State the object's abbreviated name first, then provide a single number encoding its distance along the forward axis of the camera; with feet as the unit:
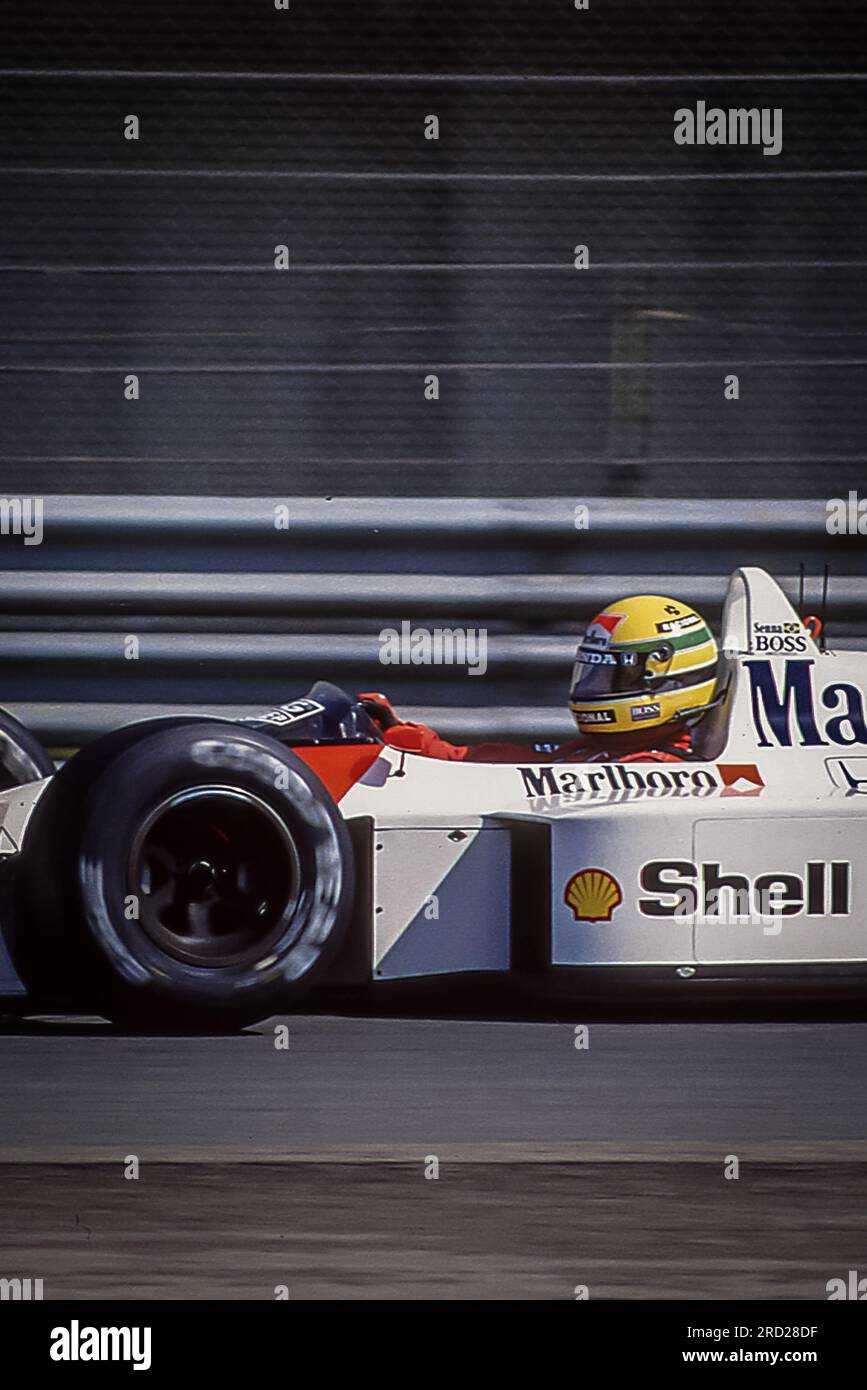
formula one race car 40.04
